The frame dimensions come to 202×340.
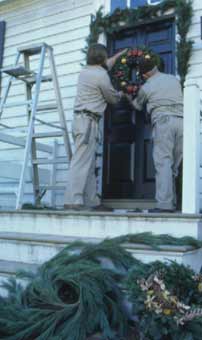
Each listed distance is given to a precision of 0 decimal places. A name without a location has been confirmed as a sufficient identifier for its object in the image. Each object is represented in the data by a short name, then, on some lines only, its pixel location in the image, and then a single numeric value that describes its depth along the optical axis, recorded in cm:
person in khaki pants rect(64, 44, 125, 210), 301
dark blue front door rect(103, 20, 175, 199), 382
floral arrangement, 158
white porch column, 241
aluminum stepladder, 333
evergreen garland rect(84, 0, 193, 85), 364
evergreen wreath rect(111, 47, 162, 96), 338
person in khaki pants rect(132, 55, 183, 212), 281
